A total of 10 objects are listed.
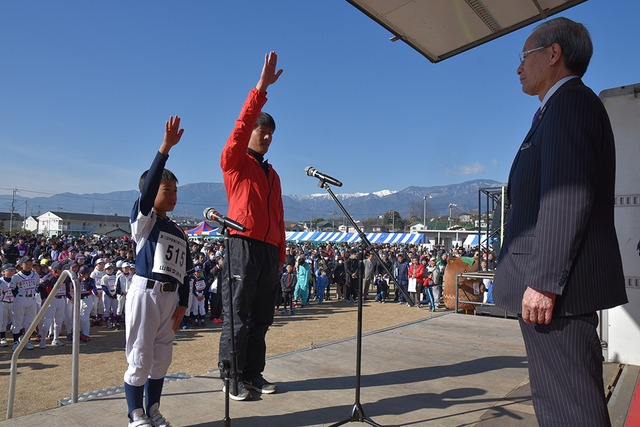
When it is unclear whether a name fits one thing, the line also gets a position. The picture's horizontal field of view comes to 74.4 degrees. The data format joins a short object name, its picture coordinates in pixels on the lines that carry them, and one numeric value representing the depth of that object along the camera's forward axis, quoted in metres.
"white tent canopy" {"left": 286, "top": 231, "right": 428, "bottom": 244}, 40.27
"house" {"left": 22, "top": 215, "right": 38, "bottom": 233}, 100.25
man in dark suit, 1.59
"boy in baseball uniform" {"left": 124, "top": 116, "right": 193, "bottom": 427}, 2.80
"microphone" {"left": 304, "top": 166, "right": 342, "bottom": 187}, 3.64
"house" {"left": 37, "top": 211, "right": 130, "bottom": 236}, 88.62
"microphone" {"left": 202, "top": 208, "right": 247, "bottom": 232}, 2.85
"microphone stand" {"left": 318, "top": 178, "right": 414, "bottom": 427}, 2.99
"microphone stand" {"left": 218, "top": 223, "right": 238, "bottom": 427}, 2.61
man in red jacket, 3.38
